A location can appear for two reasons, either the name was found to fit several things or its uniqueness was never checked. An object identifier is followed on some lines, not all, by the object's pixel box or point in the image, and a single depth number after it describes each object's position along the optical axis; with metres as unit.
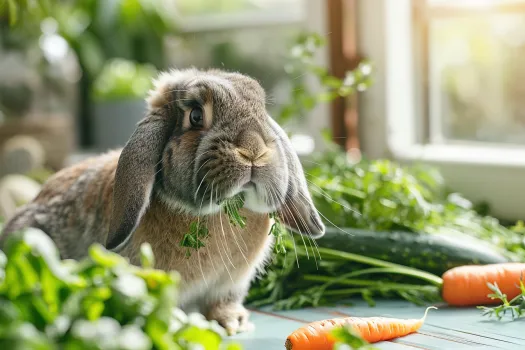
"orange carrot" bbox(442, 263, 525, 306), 0.81
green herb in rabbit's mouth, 0.71
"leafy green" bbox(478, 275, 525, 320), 0.76
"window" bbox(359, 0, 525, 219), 1.13
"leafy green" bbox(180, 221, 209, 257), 0.70
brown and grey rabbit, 0.69
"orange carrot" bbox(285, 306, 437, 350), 0.69
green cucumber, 0.87
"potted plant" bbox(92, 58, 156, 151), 1.45
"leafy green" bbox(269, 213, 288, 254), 0.73
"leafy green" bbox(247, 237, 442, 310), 0.84
